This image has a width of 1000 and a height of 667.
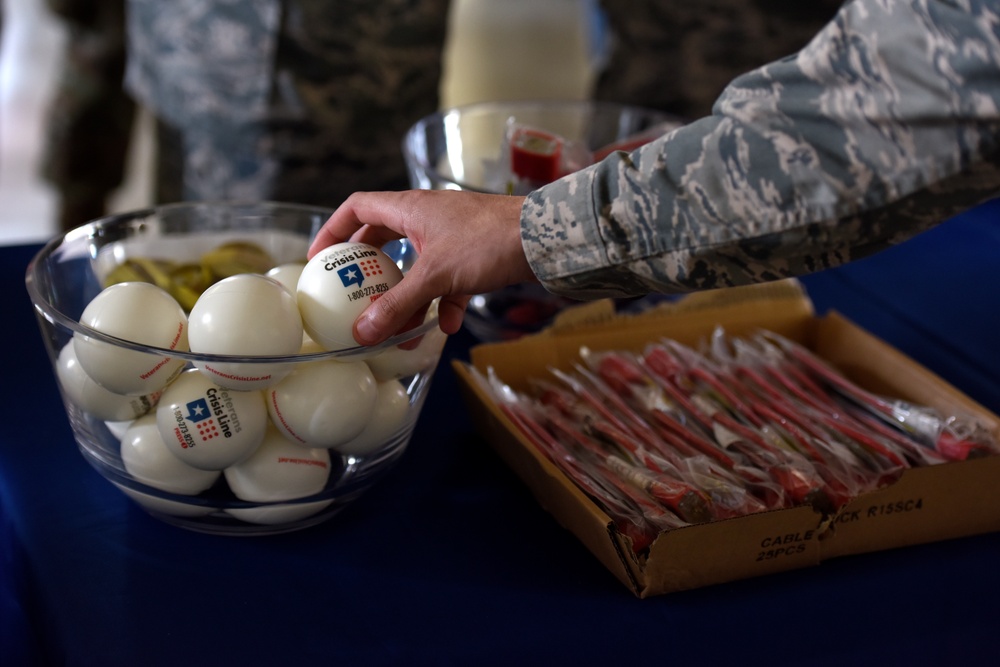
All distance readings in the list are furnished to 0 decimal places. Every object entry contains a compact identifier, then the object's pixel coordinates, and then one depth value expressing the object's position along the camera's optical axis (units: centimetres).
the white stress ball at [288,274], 88
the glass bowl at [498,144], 121
